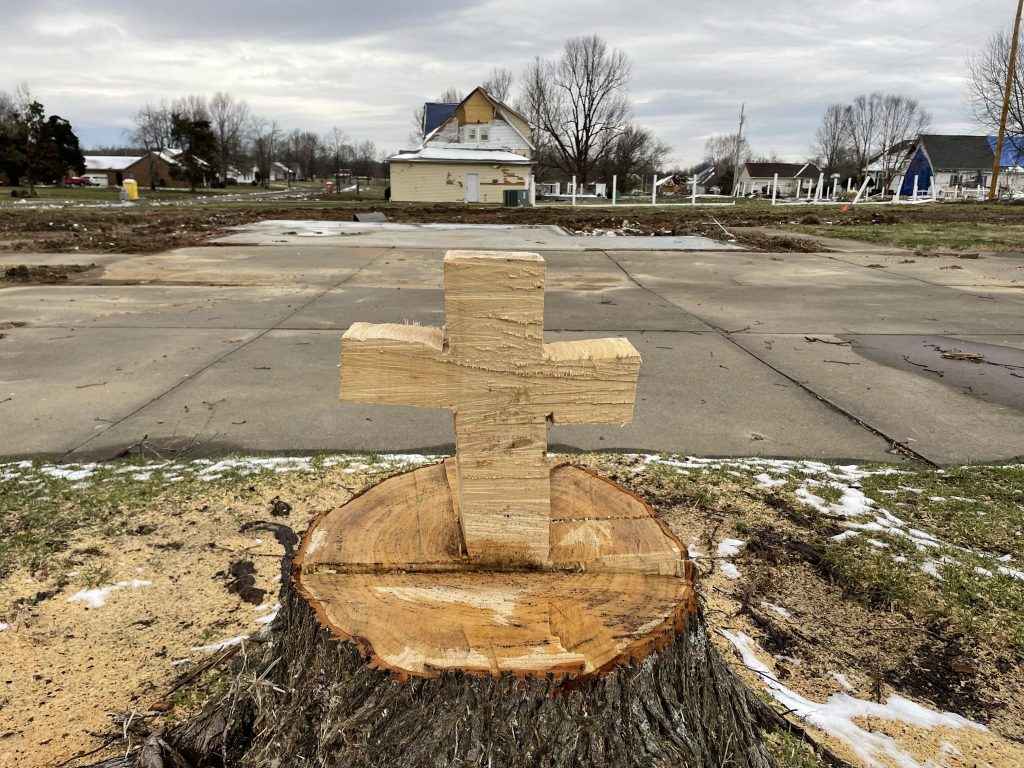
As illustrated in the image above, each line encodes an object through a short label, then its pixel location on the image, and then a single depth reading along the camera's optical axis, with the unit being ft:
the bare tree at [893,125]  240.94
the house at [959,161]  187.93
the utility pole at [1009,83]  107.34
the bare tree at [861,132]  246.68
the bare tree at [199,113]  219.61
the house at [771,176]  258.78
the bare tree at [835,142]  253.73
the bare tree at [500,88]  219.86
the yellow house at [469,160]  116.88
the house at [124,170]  226.17
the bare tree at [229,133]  243.81
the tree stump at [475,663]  4.25
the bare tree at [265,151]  250.80
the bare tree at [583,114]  181.68
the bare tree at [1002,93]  119.96
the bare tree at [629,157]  187.32
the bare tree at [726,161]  230.89
